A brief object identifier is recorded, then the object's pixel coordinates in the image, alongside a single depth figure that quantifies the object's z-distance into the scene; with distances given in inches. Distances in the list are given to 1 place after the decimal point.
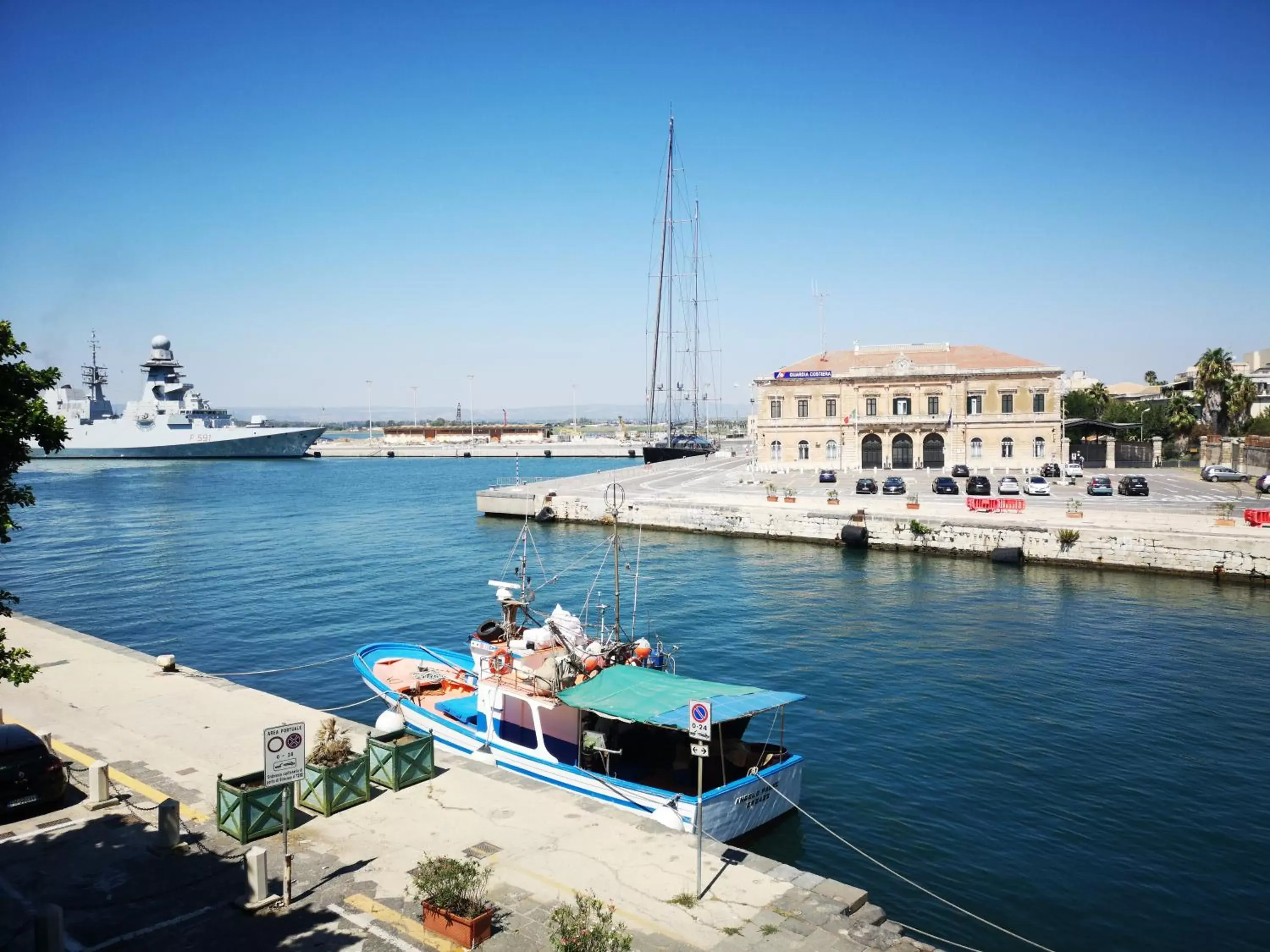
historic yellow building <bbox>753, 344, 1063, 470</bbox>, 2807.6
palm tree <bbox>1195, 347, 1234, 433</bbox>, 2847.0
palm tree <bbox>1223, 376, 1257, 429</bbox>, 2886.3
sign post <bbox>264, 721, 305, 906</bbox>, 455.8
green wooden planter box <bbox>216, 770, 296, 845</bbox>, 488.7
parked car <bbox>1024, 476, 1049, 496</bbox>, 2148.1
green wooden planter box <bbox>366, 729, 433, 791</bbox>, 573.0
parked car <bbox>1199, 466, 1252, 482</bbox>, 2294.5
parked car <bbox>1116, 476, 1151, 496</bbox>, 2049.7
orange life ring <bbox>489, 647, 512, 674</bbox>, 733.9
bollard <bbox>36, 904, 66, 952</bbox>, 351.9
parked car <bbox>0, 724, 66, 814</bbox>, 514.3
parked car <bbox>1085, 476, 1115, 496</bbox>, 2084.2
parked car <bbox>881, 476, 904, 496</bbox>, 2250.2
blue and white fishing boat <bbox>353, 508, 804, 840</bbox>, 583.5
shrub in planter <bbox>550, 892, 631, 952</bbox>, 346.3
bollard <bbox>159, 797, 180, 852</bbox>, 480.1
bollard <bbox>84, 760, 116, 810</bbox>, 535.2
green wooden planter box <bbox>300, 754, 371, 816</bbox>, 534.9
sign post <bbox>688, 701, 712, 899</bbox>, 458.1
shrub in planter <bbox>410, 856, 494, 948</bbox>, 384.2
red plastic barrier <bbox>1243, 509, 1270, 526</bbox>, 1530.5
